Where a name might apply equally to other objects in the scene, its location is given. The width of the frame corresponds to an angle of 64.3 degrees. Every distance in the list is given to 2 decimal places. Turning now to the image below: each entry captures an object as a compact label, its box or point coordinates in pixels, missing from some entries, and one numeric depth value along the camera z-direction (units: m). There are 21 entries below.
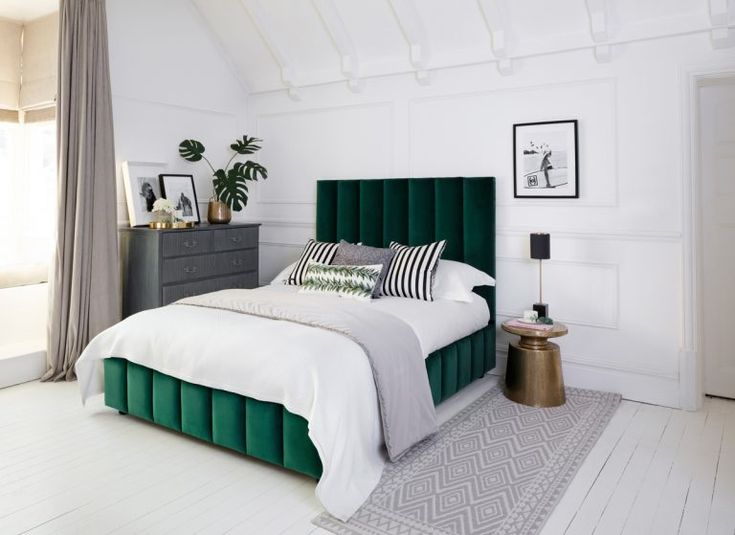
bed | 2.62
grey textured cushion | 4.05
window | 4.21
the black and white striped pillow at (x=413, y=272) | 3.84
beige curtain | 3.98
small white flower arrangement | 4.39
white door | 3.66
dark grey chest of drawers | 4.24
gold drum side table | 3.54
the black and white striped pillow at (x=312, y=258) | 4.34
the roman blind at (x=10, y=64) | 4.17
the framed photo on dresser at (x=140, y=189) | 4.50
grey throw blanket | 2.69
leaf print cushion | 3.73
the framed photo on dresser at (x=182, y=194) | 4.76
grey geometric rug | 2.25
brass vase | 4.96
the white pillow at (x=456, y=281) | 3.87
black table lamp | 3.74
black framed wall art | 3.90
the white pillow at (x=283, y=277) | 4.45
